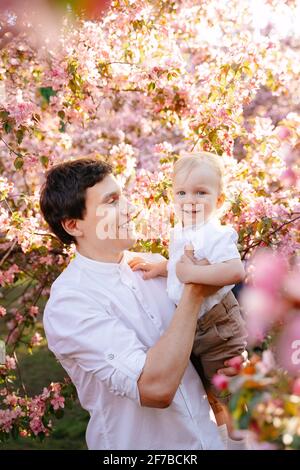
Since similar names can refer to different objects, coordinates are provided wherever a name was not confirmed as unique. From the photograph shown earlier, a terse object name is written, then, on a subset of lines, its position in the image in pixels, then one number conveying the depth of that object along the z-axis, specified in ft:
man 6.48
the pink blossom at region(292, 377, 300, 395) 3.96
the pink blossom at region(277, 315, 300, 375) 4.86
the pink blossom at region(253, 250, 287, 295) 4.47
